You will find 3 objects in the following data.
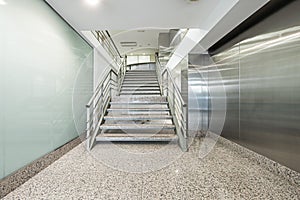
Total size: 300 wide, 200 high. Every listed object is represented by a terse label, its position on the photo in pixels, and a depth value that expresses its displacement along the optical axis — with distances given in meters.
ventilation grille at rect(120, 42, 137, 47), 6.39
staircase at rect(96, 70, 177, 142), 2.51
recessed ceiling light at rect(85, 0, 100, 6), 1.77
